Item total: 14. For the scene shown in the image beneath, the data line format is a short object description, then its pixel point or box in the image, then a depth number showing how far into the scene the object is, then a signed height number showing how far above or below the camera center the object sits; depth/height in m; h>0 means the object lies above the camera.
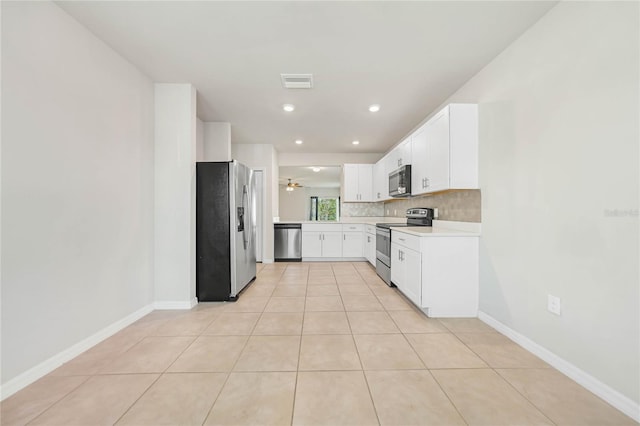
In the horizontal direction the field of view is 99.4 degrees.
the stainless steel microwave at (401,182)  3.75 +0.42
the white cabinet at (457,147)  2.70 +0.65
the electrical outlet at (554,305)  1.83 -0.65
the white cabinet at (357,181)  6.06 +0.67
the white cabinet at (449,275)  2.70 -0.64
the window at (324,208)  11.80 +0.12
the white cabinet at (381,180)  5.02 +0.61
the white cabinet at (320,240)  5.90 -0.64
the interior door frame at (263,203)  5.71 +0.17
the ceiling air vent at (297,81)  2.82 +1.40
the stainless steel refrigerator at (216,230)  3.22 -0.23
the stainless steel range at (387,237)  3.82 -0.40
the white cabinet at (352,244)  5.89 -0.72
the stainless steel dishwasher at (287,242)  5.91 -0.68
